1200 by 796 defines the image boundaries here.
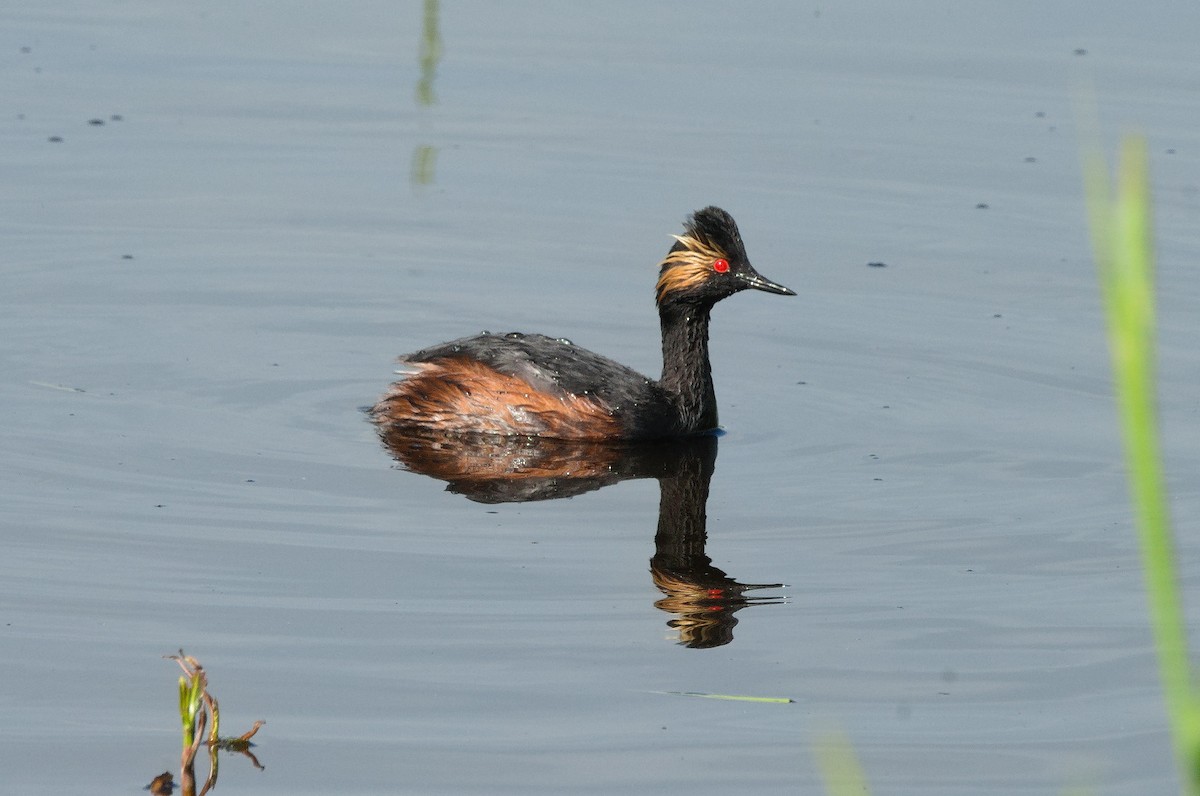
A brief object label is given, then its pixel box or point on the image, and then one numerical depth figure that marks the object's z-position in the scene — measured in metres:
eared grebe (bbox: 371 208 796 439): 12.12
